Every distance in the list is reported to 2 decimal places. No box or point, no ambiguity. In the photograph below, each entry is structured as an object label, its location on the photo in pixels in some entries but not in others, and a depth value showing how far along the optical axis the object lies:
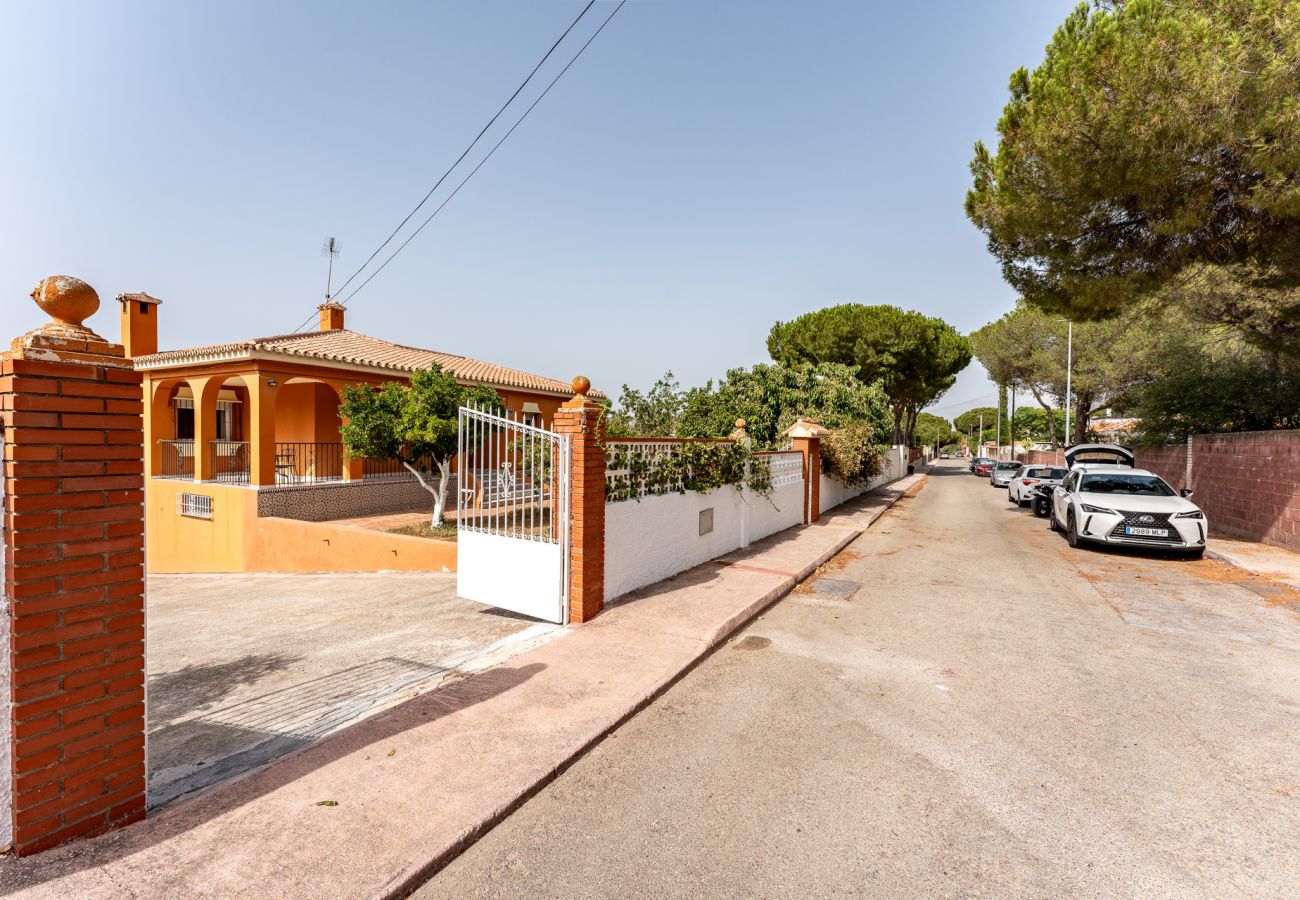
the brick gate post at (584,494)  5.75
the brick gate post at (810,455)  13.10
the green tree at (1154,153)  8.86
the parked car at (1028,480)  18.06
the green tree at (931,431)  93.97
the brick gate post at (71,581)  2.33
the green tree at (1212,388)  14.04
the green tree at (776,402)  14.46
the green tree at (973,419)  105.06
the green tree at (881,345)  30.94
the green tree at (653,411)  12.09
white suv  9.41
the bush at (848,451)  15.36
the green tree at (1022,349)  30.94
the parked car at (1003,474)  27.48
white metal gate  5.87
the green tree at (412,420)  11.40
